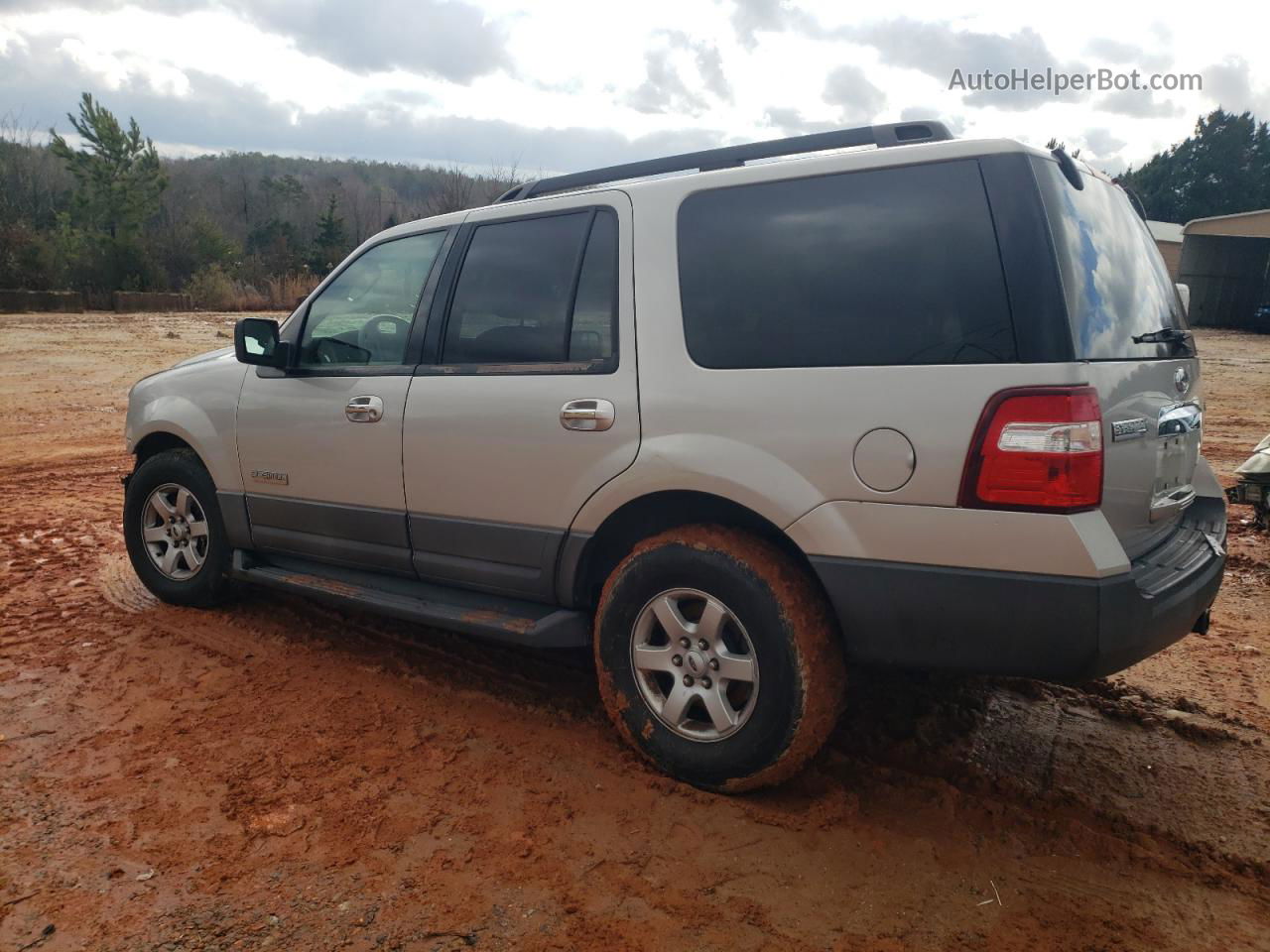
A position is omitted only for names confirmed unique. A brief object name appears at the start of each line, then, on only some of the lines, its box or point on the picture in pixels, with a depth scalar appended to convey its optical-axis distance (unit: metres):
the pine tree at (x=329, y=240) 51.69
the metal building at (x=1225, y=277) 33.00
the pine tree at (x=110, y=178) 42.09
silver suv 2.50
